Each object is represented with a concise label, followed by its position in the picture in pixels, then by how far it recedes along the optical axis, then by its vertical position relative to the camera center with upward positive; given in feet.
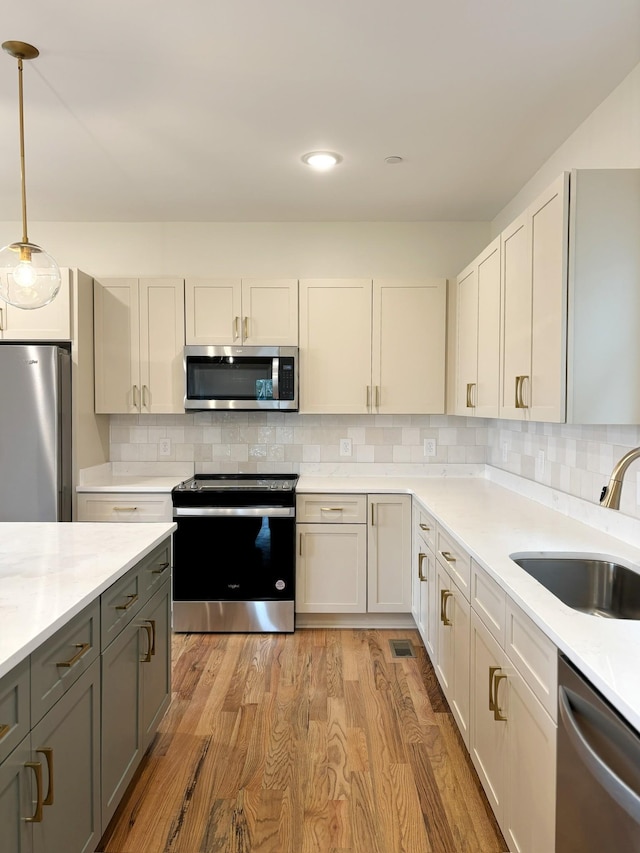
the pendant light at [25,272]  6.55 +1.58
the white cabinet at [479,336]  9.28 +1.33
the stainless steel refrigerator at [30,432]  10.68 -0.42
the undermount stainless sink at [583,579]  6.26 -1.89
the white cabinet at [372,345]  12.26 +1.39
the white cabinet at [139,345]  12.27 +1.39
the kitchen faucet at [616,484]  4.83 -0.62
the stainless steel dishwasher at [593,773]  3.31 -2.29
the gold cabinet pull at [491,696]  5.73 -2.90
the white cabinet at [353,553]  11.62 -2.91
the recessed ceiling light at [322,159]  9.37 +4.17
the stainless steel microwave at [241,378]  11.96 +0.67
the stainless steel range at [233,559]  11.40 -2.98
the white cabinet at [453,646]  7.18 -3.23
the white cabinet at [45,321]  11.35 +1.75
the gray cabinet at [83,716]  4.03 -2.70
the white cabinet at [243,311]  12.20 +2.11
